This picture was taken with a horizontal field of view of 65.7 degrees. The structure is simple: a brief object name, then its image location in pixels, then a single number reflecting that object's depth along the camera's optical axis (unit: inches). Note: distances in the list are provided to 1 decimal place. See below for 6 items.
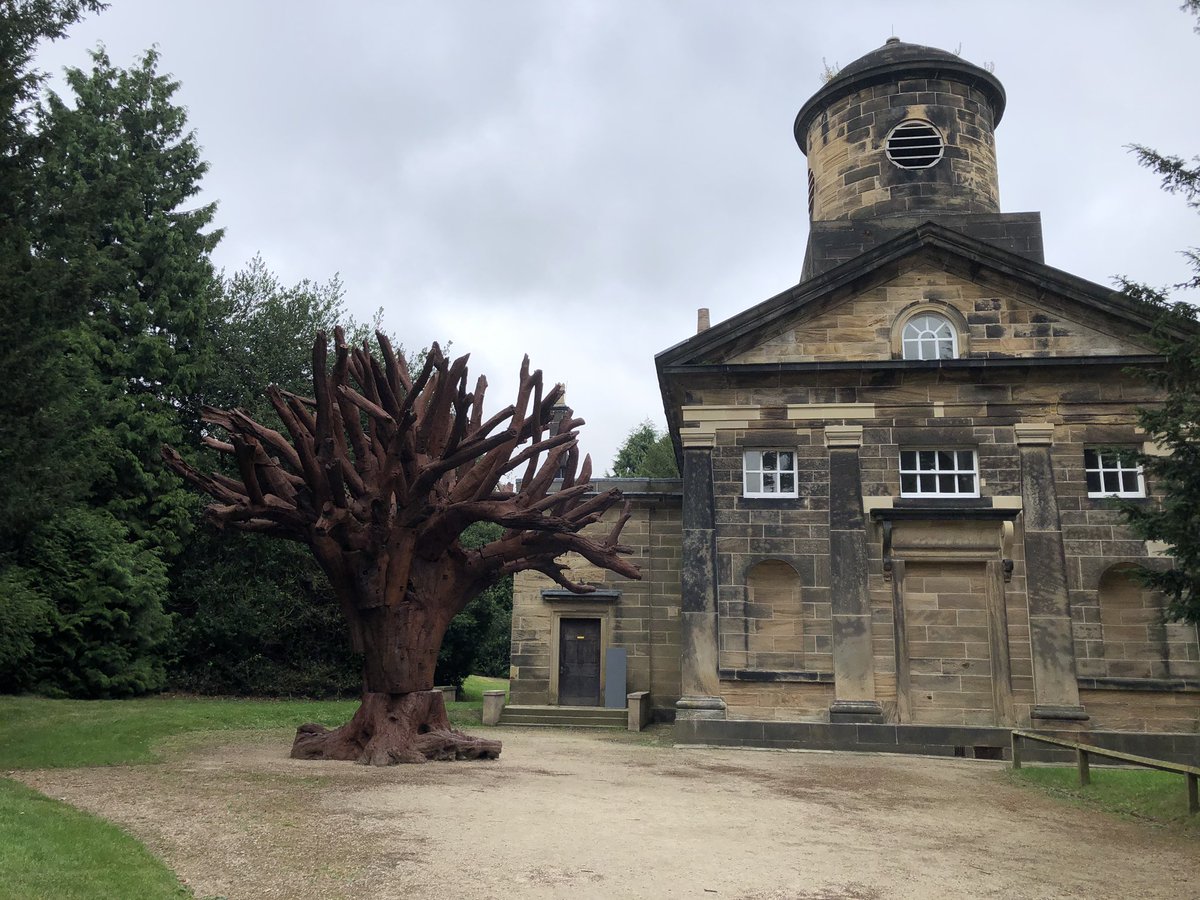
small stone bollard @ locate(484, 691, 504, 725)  806.5
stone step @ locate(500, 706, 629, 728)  823.4
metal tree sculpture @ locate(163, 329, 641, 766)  488.1
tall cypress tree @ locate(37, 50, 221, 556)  924.6
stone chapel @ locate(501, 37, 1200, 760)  690.2
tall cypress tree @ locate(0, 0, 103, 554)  482.6
